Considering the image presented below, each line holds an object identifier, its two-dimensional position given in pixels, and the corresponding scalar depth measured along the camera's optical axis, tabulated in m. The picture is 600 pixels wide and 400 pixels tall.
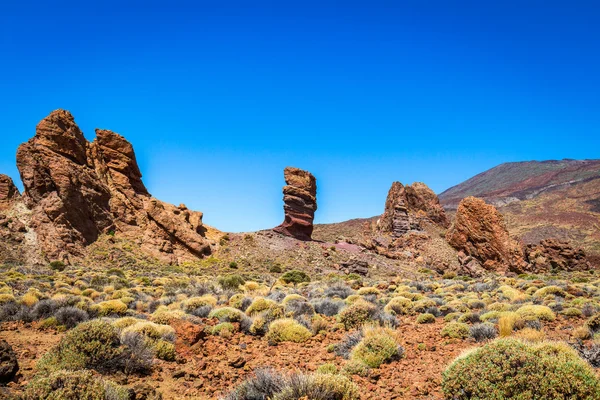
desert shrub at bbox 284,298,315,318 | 12.51
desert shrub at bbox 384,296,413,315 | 13.26
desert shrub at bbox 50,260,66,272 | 28.45
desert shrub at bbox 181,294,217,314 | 13.77
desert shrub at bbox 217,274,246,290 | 22.17
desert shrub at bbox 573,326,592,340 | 8.58
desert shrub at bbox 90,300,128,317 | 12.00
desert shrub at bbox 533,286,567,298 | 15.43
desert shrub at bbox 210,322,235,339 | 10.32
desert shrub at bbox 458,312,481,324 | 10.97
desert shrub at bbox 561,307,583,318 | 10.98
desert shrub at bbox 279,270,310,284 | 29.06
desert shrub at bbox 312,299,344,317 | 13.29
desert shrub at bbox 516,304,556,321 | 10.56
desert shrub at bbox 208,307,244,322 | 11.73
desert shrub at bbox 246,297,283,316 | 12.87
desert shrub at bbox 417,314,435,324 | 11.52
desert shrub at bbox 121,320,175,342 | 8.94
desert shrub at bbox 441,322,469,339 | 9.34
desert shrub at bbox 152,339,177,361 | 8.33
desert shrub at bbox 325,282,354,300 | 17.62
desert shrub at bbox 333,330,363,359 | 8.48
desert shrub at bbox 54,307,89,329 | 10.66
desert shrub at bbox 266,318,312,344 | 9.91
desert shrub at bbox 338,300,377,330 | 10.98
